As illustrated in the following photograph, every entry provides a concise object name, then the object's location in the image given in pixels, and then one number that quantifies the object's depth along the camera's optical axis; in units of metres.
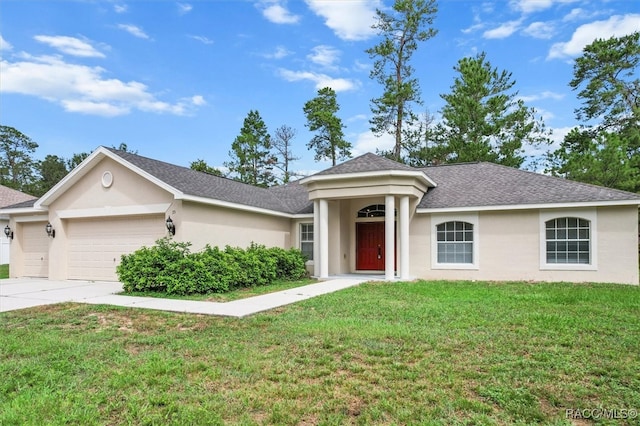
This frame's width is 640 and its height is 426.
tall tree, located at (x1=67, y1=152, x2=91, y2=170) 51.06
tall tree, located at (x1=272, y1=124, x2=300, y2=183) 37.38
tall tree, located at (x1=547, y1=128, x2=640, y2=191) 18.20
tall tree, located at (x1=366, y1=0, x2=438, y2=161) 29.75
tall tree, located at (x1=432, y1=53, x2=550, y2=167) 26.09
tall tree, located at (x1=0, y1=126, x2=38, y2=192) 49.09
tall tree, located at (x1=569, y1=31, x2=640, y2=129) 24.27
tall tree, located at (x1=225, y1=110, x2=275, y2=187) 37.09
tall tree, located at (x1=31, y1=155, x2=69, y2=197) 48.81
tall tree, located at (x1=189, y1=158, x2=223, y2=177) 35.16
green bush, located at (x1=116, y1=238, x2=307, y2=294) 10.84
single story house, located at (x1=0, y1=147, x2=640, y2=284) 12.91
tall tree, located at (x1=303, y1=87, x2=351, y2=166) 34.03
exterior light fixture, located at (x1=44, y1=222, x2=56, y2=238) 14.85
